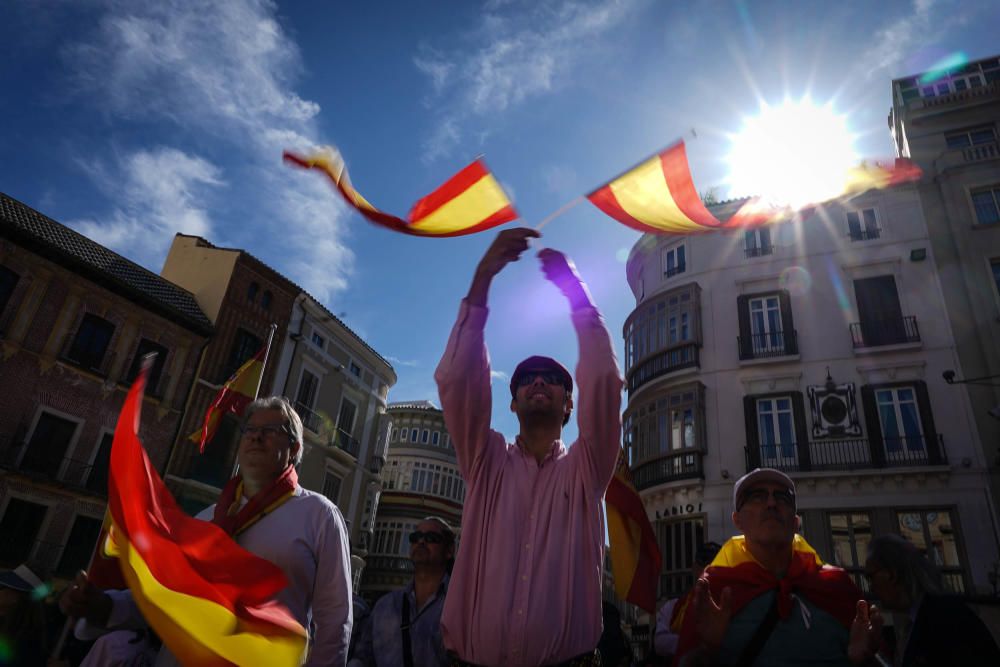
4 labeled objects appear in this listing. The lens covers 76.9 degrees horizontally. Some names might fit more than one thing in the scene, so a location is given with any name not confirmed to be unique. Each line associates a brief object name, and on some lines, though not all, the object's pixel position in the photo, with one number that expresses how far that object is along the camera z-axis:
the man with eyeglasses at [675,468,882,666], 2.69
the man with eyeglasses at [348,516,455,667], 4.15
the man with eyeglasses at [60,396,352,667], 2.79
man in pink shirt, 2.11
